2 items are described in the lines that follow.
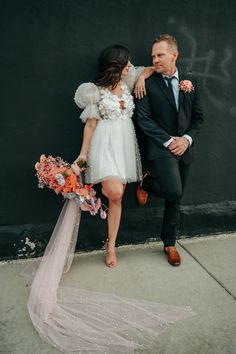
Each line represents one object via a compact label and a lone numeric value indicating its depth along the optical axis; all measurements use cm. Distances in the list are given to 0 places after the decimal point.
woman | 342
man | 357
